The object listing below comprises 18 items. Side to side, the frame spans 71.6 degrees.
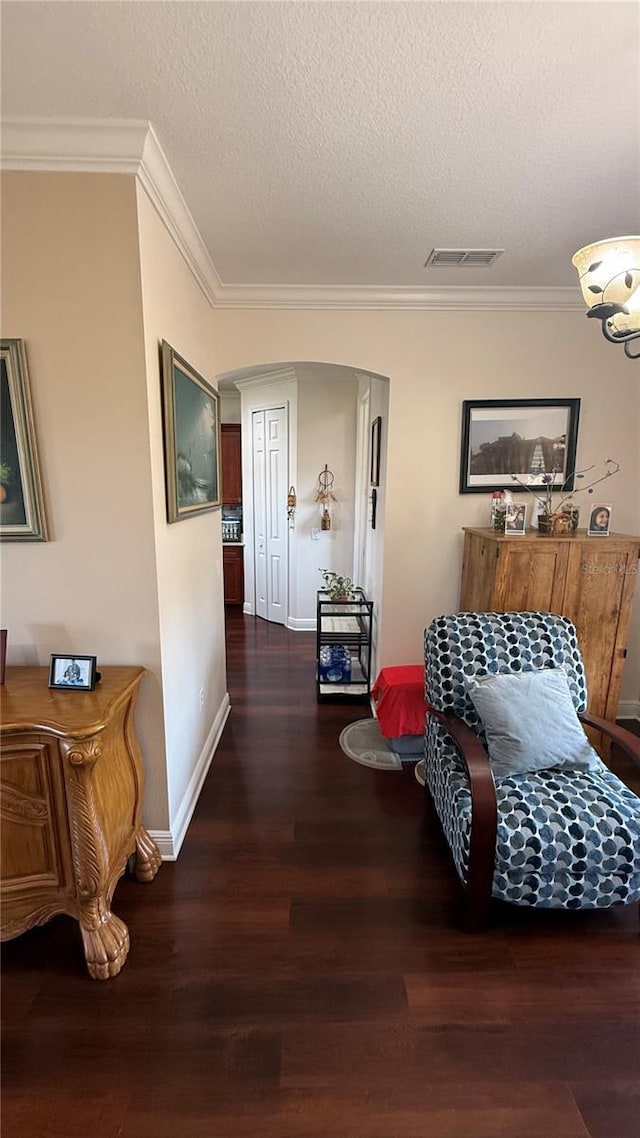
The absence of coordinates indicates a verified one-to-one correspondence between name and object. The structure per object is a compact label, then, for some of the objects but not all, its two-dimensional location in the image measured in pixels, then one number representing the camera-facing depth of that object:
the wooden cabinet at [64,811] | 1.38
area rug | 2.65
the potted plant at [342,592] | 3.62
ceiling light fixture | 1.32
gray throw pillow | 1.80
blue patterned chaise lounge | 1.54
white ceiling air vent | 2.25
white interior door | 4.82
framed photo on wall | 2.82
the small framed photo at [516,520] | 2.46
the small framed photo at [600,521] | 2.52
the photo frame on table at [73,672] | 1.57
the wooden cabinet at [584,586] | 2.37
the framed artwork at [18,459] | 1.54
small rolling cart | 3.42
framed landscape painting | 1.81
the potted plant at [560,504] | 2.52
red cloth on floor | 2.59
